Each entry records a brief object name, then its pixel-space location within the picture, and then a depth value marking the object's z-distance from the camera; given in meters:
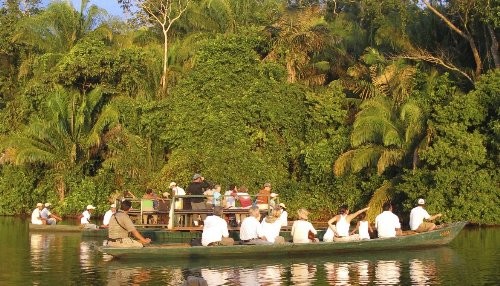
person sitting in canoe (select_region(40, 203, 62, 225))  32.66
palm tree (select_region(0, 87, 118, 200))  40.12
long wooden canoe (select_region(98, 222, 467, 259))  21.17
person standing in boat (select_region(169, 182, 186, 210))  27.00
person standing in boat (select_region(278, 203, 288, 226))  25.96
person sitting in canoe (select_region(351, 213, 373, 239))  23.02
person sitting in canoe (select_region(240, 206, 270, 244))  21.97
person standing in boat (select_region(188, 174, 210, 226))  26.28
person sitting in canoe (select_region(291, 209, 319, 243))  22.12
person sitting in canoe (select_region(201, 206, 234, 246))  21.53
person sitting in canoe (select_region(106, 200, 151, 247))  20.80
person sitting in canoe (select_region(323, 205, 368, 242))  22.80
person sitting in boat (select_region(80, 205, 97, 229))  29.73
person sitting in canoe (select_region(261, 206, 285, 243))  22.09
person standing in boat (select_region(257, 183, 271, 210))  26.33
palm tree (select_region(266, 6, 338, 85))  38.28
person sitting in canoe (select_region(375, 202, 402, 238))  23.20
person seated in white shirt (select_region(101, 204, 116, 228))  29.18
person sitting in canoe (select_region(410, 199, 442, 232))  24.56
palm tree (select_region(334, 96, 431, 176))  32.53
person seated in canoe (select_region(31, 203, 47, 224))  32.41
